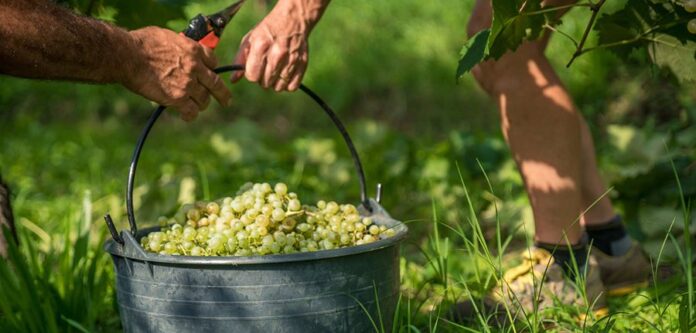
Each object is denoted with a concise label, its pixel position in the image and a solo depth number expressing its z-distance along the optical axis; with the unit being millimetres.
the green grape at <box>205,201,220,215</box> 2034
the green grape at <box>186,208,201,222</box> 2029
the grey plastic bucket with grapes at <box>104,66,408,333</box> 1874
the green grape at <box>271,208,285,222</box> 1966
